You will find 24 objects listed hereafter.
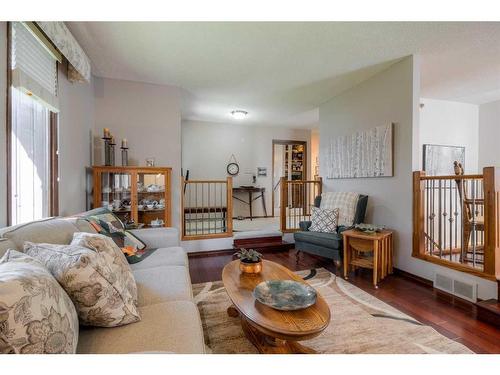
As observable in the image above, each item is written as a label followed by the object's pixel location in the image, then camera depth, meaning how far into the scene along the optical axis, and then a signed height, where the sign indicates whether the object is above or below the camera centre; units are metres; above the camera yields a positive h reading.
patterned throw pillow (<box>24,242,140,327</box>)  0.95 -0.41
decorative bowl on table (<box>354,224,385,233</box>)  2.72 -0.48
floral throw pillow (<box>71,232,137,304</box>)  1.16 -0.36
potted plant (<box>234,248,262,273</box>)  1.82 -0.59
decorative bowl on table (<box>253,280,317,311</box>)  1.28 -0.63
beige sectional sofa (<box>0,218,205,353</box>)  0.94 -0.63
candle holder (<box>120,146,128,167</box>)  3.44 +0.41
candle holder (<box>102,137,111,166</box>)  3.28 +0.45
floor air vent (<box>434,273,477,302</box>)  2.14 -0.95
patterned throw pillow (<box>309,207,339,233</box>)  3.28 -0.48
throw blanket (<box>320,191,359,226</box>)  3.31 -0.26
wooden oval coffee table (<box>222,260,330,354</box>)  1.12 -0.67
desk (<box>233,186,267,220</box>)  6.13 -0.16
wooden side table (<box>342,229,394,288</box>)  2.58 -0.74
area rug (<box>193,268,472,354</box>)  1.54 -1.04
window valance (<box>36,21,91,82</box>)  1.92 +1.25
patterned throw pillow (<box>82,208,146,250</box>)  1.90 -0.37
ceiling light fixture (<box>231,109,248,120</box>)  4.96 +1.52
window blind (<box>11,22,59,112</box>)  1.66 +0.93
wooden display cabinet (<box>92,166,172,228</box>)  3.17 -0.11
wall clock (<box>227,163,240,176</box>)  6.27 +0.44
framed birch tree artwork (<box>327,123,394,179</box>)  3.05 +0.48
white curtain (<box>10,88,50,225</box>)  1.75 +0.21
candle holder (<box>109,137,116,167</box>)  3.33 +0.46
